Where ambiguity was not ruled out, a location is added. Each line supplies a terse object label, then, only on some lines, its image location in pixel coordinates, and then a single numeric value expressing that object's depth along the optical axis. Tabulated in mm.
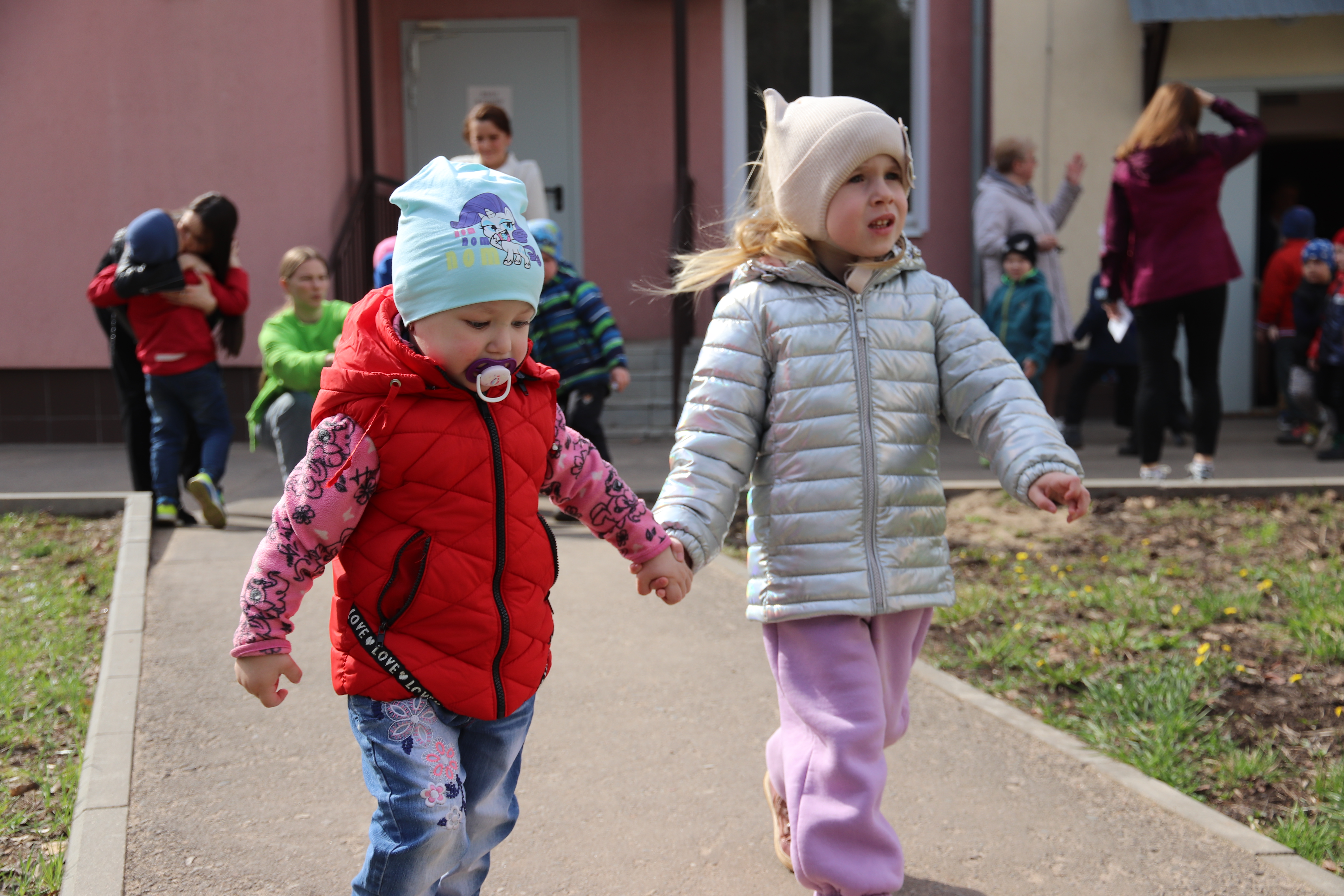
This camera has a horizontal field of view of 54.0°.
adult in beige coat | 9328
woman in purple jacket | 6941
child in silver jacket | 2764
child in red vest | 2256
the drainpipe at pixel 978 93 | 11289
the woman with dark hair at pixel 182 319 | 6324
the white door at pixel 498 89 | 11750
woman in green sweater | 6254
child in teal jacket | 8578
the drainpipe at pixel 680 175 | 10102
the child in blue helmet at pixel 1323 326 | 8930
